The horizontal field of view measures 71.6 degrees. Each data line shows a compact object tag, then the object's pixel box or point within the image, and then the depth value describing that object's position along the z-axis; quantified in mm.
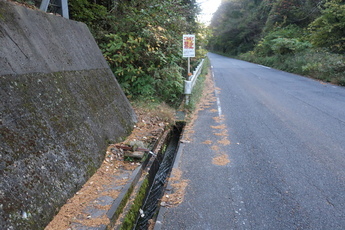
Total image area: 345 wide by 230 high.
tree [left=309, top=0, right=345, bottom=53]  16055
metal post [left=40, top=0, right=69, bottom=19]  6004
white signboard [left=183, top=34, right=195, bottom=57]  9195
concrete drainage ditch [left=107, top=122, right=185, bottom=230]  3117
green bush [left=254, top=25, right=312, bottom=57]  21458
